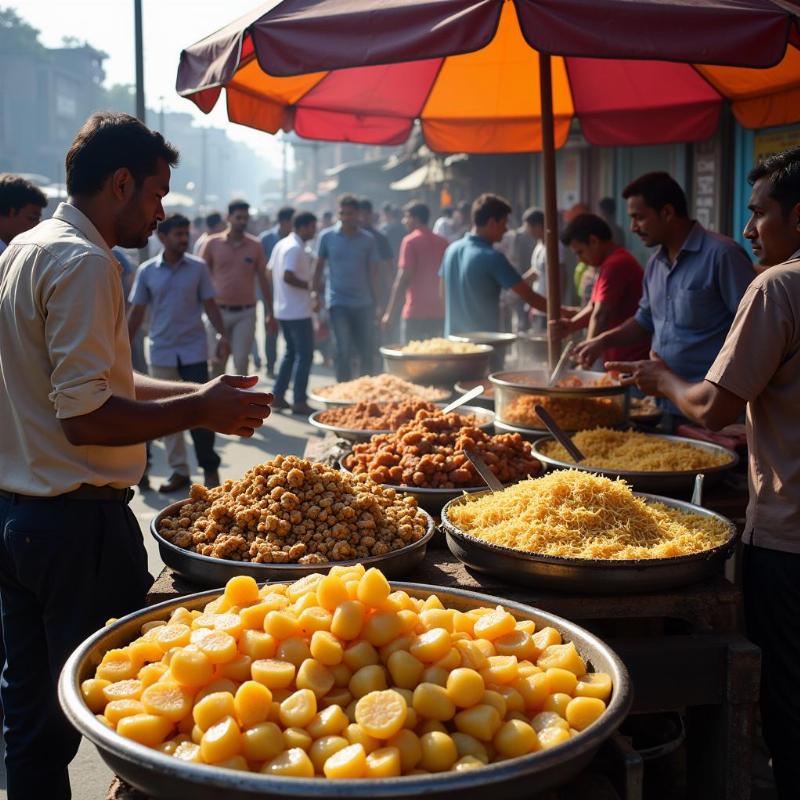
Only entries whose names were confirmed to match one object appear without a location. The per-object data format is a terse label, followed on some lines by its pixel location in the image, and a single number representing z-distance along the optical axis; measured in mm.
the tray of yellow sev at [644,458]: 3457
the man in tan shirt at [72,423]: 2414
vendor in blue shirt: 4688
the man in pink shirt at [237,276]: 10281
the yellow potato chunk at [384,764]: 1519
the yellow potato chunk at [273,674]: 1738
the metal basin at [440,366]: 6043
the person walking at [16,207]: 5086
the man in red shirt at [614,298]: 6398
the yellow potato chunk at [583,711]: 1728
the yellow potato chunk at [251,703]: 1650
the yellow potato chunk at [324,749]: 1597
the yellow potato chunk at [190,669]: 1741
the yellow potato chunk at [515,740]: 1632
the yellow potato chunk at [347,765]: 1521
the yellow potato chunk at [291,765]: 1540
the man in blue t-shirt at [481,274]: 7344
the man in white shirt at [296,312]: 11055
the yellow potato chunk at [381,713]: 1606
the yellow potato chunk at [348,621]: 1823
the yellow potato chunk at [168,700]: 1702
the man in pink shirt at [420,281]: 10688
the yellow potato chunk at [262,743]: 1593
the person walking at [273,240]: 13438
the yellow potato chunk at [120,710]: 1716
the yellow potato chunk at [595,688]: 1819
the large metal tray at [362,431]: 4348
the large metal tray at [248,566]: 2555
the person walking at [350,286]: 11078
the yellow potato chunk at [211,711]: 1660
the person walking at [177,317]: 7594
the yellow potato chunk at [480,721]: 1655
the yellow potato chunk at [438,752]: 1584
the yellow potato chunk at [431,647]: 1797
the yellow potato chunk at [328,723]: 1650
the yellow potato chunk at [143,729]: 1650
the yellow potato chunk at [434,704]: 1684
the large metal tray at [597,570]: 2527
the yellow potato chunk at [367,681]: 1752
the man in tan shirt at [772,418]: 2721
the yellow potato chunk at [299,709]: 1661
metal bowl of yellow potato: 1442
